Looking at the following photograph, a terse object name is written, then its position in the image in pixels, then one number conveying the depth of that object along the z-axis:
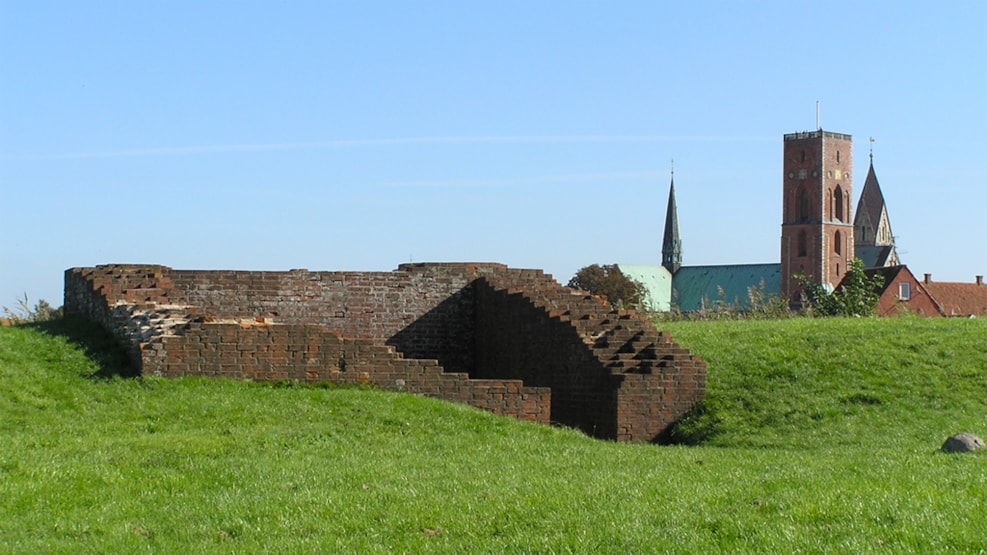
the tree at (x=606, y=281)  86.50
